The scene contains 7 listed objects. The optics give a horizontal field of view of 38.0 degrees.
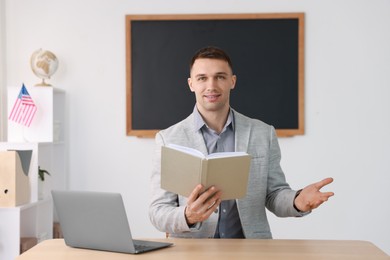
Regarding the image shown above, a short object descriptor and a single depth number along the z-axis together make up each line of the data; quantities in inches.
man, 96.3
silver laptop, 75.1
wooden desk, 74.4
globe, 159.9
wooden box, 131.5
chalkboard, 165.0
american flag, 147.2
